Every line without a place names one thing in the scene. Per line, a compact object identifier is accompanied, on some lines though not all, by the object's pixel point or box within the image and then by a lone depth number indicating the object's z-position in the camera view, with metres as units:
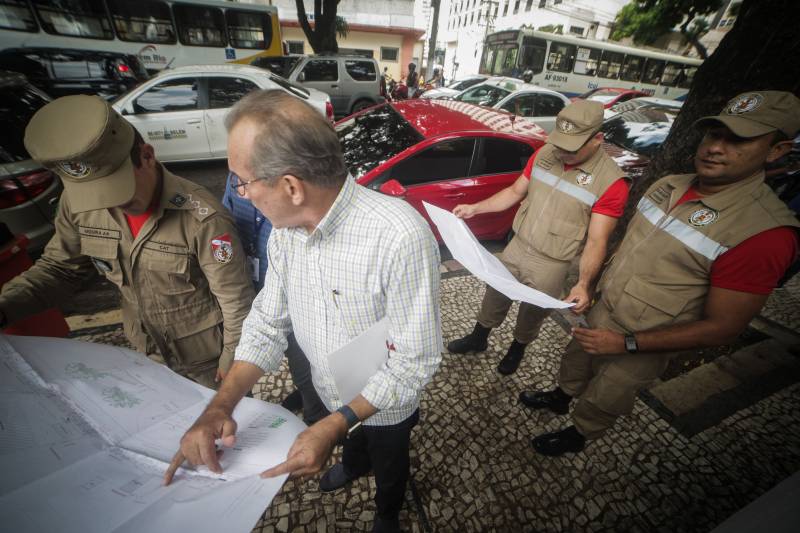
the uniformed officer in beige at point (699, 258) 1.28
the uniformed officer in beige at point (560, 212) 1.94
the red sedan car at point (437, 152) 3.38
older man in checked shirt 0.94
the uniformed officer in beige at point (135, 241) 1.20
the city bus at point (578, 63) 12.61
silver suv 9.94
